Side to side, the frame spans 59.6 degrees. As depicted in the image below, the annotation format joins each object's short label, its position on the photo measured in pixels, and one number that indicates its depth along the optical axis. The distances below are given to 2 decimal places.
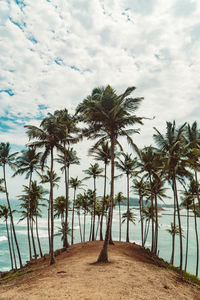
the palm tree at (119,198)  34.69
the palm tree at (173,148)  15.38
